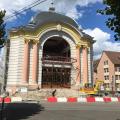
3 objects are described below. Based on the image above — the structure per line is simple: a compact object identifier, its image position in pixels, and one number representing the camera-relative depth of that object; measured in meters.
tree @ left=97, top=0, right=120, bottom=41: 5.63
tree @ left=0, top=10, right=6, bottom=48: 8.02
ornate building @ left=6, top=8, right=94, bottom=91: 21.06
